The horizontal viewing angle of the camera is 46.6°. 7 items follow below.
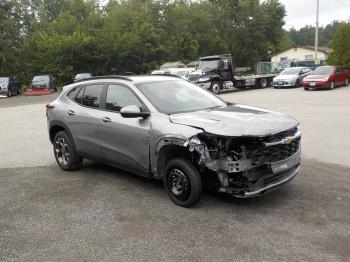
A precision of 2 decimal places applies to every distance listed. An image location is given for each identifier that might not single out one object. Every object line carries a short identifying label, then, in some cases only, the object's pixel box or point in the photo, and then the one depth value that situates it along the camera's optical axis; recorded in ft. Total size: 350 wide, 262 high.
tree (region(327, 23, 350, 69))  107.04
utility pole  130.37
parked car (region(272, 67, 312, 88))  92.84
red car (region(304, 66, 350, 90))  83.04
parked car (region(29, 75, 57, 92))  108.88
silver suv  16.15
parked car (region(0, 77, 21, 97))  103.19
